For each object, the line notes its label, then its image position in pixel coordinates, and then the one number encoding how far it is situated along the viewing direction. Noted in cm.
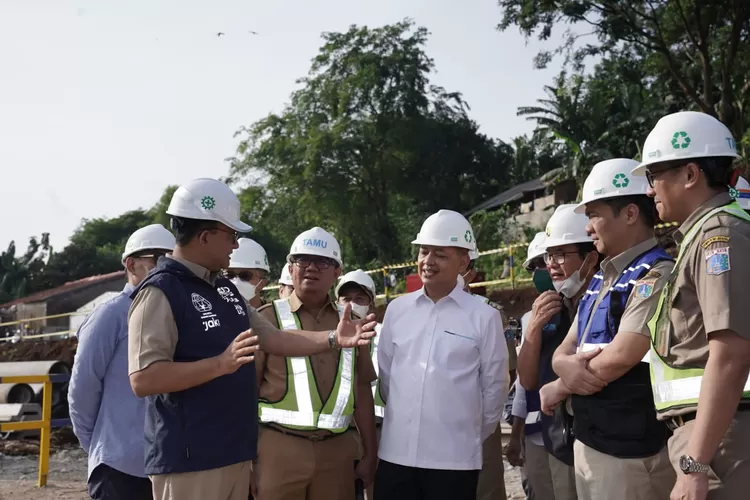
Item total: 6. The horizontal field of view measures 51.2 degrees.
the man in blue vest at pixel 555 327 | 411
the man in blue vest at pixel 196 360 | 317
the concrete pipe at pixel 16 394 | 1245
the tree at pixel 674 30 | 2280
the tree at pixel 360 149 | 3703
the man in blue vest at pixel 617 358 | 318
